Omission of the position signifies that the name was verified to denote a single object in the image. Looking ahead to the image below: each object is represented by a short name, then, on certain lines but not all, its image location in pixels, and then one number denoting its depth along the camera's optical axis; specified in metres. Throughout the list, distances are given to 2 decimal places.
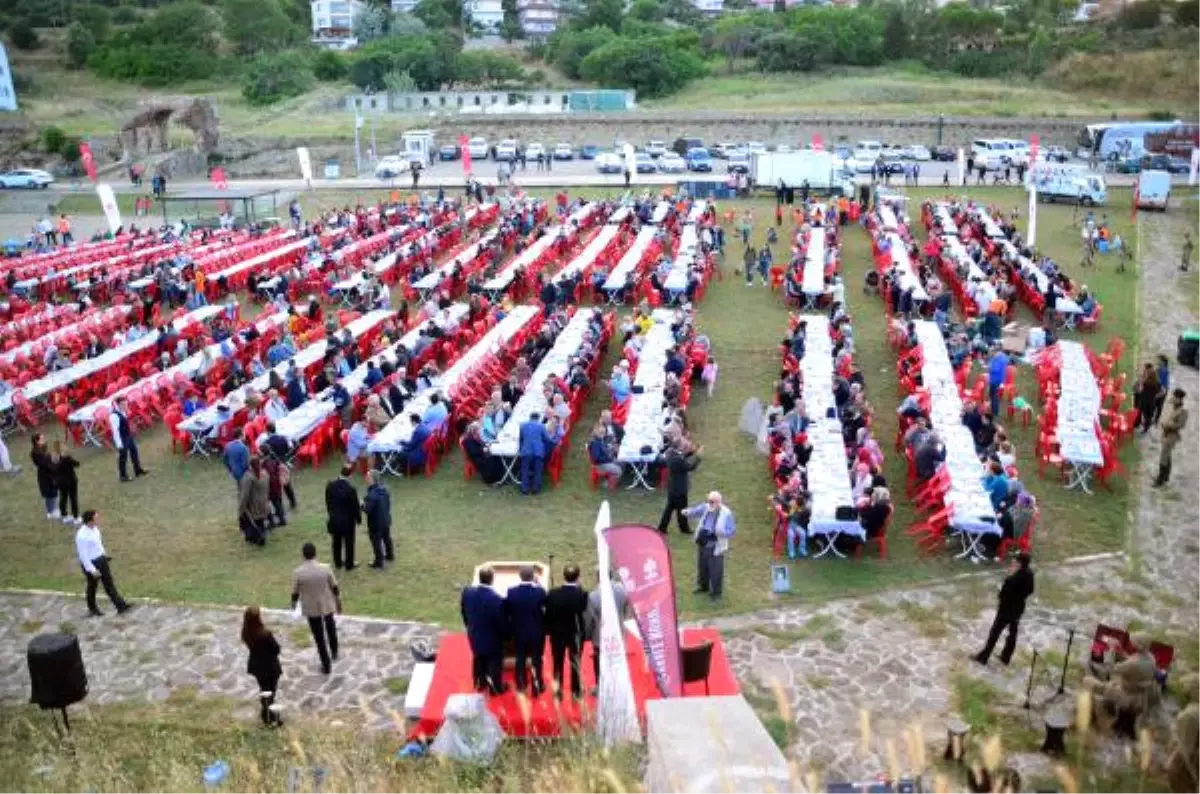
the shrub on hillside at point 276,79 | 80.00
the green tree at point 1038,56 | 83.44
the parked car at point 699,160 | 50.00
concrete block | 4.64
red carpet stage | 8.23
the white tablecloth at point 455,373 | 14.12
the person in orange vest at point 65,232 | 35.78
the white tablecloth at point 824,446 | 11.53
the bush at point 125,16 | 102.56
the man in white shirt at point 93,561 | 10.23
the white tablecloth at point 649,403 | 13.74
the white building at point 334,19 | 128.12
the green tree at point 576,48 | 89.56
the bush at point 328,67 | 90.06
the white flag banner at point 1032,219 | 26.76
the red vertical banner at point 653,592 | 7.82
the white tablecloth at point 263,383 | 15.16
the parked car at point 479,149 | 56.50
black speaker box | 8.11
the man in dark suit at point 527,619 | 8.28
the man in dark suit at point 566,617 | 8.38
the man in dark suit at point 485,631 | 8.23
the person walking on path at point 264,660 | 8.38
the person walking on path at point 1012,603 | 8.98
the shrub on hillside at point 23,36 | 92.44
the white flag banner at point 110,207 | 31.92
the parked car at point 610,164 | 49.31
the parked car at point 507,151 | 54.06
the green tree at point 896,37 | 91.06
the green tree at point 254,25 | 97.88
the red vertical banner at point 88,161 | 37.50
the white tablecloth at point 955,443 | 11.40
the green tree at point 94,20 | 93.94
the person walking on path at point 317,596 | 9.02
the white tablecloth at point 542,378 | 13.94
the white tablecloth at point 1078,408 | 13.43
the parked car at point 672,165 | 49.91
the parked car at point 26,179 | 48.95
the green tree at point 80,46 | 89.88
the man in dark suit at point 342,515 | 10.93
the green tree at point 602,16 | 105.00
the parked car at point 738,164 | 47.55
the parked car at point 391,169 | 50.31
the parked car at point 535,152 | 55.27
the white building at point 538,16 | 134.00
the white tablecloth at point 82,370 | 17.06
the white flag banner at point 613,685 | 7.32
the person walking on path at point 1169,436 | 13.45
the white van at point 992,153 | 48.59
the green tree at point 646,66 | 81.00
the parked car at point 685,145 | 57.82
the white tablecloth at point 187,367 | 15.89
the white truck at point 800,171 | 40.15
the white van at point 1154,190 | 36.69
